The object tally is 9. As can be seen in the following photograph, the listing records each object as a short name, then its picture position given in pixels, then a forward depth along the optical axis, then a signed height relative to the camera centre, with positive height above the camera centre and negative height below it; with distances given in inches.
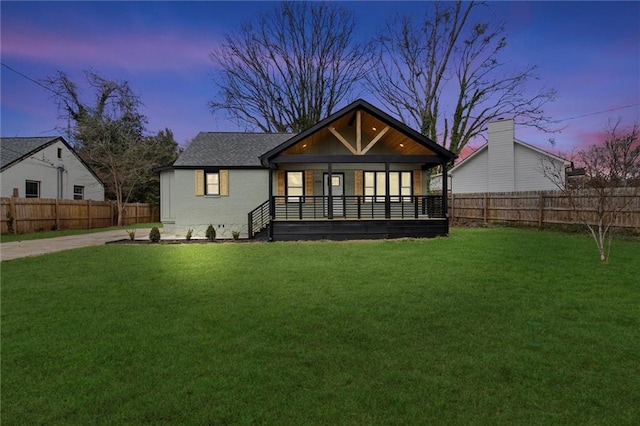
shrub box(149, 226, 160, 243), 582.2 -38.5
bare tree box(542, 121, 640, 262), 443.5 +53.0
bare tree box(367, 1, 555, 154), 1282.0 +482.3
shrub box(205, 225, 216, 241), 612.5 -36.4
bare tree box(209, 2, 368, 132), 1374.3 +566.0
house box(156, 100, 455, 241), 687.1 +51.2
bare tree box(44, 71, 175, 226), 1144.8 +281.2
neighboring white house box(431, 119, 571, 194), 960.9 +125.9
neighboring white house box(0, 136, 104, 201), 831.1 +111.7
